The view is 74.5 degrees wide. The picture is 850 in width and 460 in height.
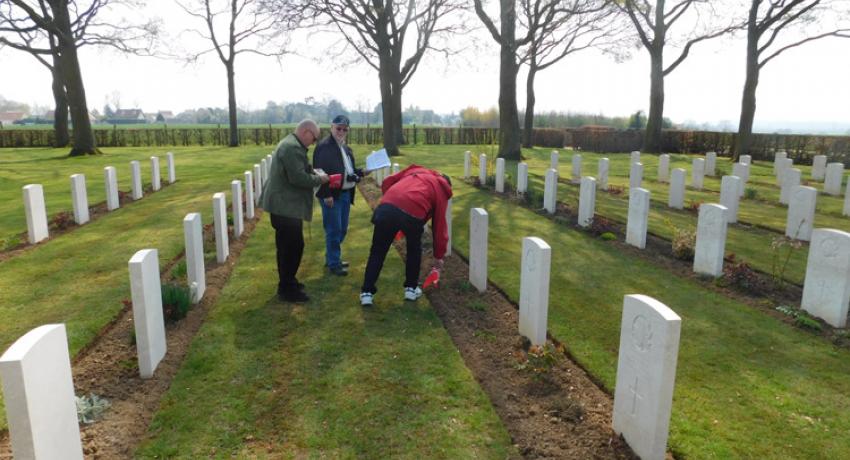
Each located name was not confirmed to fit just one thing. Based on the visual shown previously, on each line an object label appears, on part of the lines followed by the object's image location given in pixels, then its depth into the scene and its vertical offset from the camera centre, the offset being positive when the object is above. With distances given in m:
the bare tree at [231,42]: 33.53 +5.26
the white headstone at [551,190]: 11.88 -1.19
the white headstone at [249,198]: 10.92 -1.33
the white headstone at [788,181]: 13.45 -1.09
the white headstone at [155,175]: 15.24 -1.24
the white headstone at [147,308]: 4.24 -1.39
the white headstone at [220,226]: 7.59 -1.31
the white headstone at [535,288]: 4.78 -1.37
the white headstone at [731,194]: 11.02 -1.16
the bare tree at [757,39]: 22.92 +4.06
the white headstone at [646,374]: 3.16 -1.42
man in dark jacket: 6.70 -0.66
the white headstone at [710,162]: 20.02 -0.97
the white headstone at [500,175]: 14.78 -1.11
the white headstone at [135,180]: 13.67 -1.24
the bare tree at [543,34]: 18.09 +4.07
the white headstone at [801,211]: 9.58 -1.30
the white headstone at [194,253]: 5.99 -1.33
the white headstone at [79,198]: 10.48 -1.31
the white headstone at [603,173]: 15.78 -1.10
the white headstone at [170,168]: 16.91 -1.14
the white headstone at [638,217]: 9.01 -1.33
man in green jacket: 5.76 -0.61
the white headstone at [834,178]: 15.63 -1.17
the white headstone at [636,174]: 14.56 -1.05
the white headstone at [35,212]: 9.05 -1.35
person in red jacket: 5.71 -0.84
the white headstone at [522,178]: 13.79 -1.12
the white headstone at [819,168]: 19.25 -1.10
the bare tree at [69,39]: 23.50 +4.03
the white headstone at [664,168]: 18.59 -1.12
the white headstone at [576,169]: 17.92 -1.13
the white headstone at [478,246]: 6.61 -1.34
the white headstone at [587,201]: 10.40 -1.25
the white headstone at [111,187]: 12.07 -1.25
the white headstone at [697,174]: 16.32 -1.14
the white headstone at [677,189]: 12.95 -1.26
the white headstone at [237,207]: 9.14 -1.28
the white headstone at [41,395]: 2.43 -1.23
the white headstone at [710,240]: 7.36 -1.39
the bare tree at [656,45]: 28.20 +4.66
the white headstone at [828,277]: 5.81 -1.48
